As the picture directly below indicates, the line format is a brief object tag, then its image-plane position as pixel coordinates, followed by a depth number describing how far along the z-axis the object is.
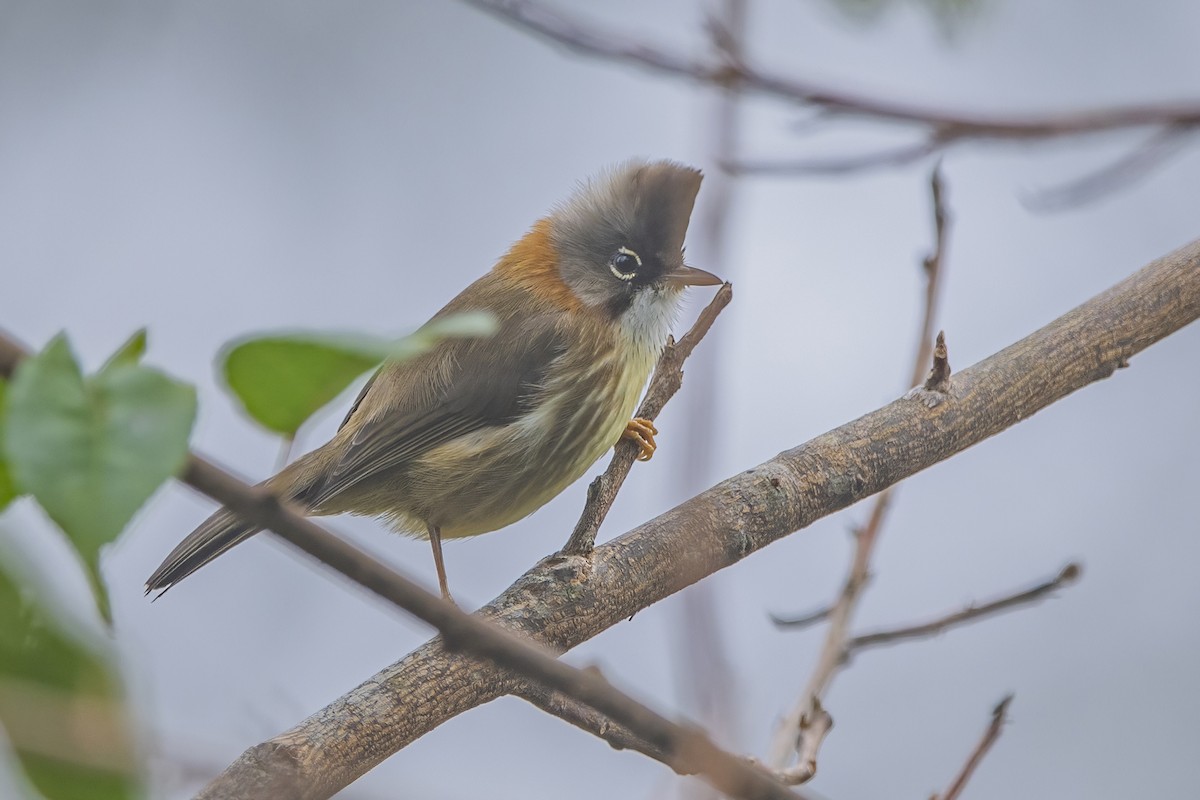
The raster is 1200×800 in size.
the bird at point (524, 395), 7.49
